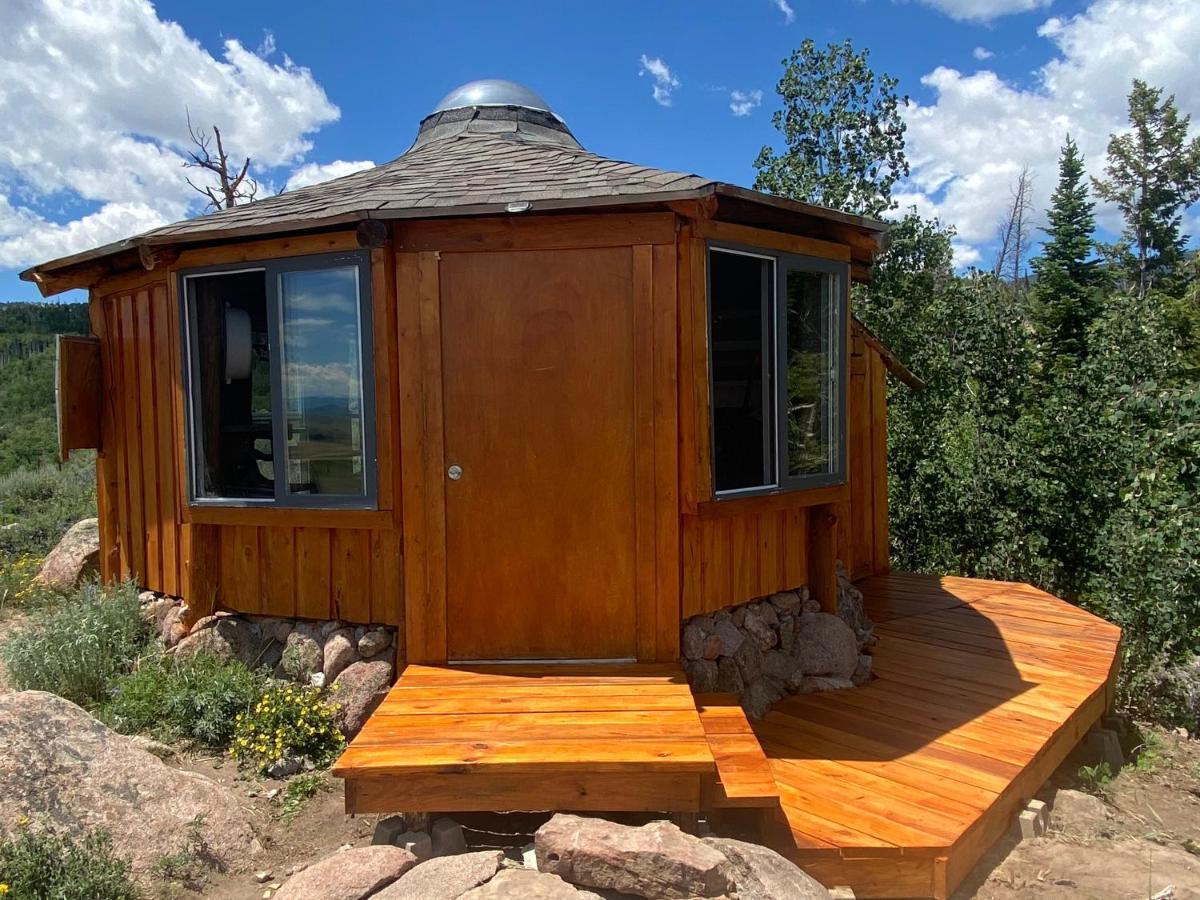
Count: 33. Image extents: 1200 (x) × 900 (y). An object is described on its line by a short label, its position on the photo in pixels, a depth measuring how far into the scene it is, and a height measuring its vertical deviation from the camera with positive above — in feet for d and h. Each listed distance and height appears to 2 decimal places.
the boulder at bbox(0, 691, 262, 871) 9.57 -4.66
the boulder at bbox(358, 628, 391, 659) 13.99 -3.96
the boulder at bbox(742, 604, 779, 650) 14.69 -4.00
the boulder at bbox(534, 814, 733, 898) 7.94 -4.58
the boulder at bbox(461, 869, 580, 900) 7.68 -4.67
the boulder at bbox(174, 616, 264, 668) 15.06 -4.23
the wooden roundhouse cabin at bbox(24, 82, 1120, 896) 11.89 -0.64
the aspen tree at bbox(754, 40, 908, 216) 35.29 +12.92
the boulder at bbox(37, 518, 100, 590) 22.04 -3.84
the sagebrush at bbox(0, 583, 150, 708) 15.05 -4.48
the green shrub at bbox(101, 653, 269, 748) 13.34 -4.86
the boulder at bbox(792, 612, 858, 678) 15.19 -4.52
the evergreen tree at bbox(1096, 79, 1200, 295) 82.02 +24.74
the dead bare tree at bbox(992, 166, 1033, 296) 79.91 +17.67
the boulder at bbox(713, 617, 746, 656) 13.92 -3.91
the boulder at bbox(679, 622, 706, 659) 13.52 -3.88
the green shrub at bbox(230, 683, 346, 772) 12.71 -5.07
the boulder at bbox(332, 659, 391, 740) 13.51 -4.71
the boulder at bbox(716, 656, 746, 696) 13.80 -4.61
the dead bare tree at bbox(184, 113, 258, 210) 47.96 +15.49
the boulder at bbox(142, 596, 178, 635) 17.08 -4.12
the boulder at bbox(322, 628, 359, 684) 14.06 -4.21
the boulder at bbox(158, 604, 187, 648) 15.93 -4.16
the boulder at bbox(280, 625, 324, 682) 14.30 -4.32
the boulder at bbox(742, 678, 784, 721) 13.84 -5.07
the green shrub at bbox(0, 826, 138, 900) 8.20 -4.80
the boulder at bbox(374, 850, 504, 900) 7.92 -4.75
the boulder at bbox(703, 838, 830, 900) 8.11 -4.87
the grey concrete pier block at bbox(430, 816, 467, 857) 9.84 -5.28
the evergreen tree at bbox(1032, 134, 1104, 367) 59.93 +11.94
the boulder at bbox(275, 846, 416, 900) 8.19 -4.89
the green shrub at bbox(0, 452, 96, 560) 29.73 -3.52
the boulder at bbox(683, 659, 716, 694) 13.57 -4.48
